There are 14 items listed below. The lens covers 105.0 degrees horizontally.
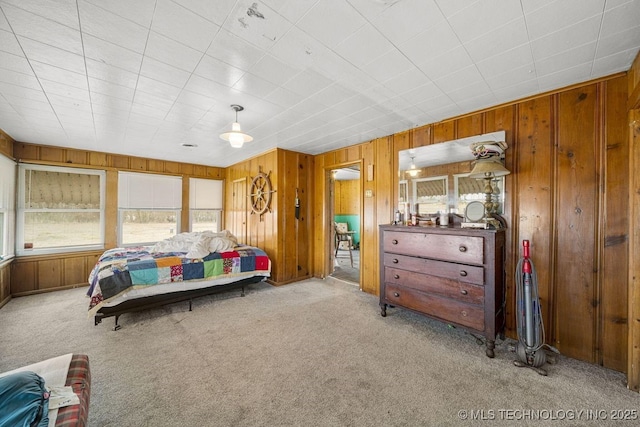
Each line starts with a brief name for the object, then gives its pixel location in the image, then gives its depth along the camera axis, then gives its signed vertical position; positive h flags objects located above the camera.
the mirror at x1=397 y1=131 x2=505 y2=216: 2.78 +0.44
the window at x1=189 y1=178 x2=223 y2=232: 6.00 +0.25
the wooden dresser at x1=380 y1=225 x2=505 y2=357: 2.28 -0.63
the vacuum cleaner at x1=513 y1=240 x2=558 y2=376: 2.08 -0.93
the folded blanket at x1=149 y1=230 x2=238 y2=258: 3.65 -0.49
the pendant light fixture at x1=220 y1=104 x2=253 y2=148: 2.70 +0.88
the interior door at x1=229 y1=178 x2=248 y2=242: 5.64 +0.11
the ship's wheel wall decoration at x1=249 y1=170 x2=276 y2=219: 4.79 +0.43
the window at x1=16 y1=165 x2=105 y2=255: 4.15 +0.07
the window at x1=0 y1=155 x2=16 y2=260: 3.63 +0.12
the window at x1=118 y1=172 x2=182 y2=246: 5.07 +0.15
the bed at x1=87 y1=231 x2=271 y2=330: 2.79 -0.78
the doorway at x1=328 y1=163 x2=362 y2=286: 6.87 -0.01
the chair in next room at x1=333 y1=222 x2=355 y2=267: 7.23 -0.62
